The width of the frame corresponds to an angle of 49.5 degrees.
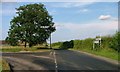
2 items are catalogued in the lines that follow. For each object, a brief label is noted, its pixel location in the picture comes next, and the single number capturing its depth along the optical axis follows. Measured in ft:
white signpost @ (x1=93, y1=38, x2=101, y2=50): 67.05
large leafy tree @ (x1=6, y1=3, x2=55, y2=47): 103.36
